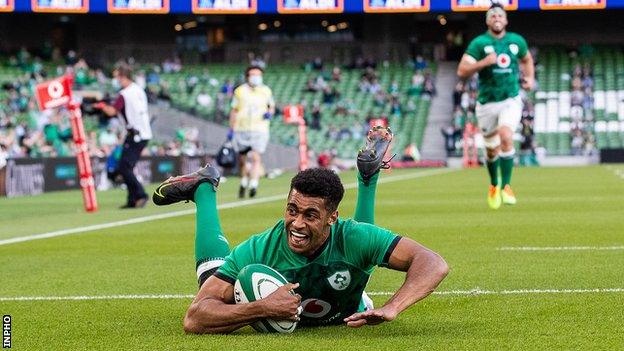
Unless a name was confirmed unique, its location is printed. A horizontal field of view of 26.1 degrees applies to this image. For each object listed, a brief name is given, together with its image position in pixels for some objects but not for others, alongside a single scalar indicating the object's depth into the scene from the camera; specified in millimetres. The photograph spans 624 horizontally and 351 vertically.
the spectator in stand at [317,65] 61719
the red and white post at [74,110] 20562
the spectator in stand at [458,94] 57656
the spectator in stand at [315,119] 55719
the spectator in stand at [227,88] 56625
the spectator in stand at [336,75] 60412
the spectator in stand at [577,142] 55062
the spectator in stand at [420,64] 61281
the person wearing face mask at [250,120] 24406
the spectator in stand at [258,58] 62106
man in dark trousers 20984
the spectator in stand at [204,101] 56469
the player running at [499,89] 18328
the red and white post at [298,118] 37125
